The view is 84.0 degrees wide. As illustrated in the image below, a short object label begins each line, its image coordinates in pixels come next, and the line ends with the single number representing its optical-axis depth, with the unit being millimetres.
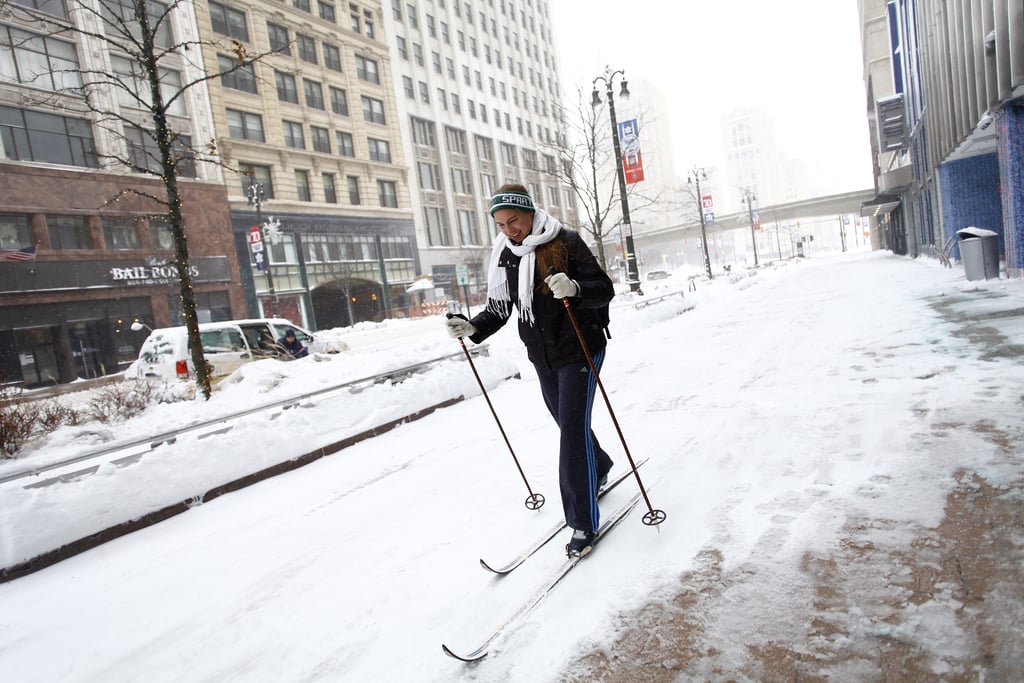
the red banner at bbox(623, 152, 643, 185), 20297
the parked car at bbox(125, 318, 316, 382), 12195
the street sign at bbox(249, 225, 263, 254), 28969
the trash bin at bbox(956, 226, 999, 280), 13656
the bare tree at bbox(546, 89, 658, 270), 20719
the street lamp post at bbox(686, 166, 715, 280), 39809
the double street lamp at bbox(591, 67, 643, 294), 19609
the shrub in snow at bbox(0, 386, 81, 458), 7605
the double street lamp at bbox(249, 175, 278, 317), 27266
